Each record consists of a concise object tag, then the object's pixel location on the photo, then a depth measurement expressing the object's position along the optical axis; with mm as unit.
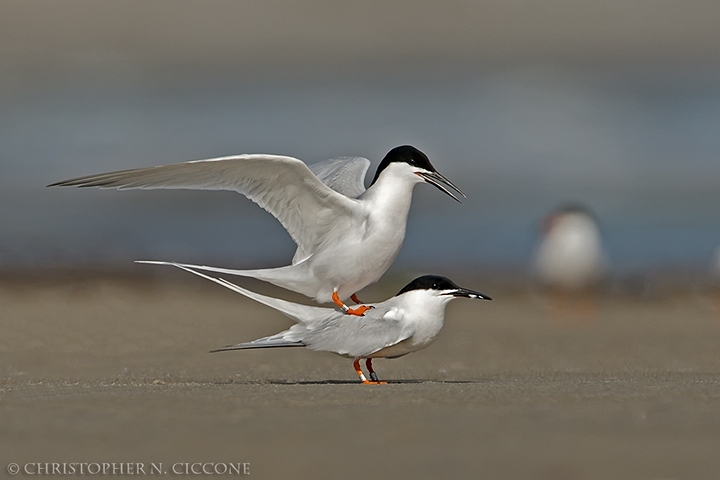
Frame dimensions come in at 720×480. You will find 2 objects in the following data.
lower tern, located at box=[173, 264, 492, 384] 14320
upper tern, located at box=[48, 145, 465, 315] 14625
